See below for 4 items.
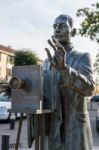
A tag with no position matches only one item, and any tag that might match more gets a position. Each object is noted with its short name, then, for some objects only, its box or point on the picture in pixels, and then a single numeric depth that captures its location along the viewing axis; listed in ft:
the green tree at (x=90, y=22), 41.00
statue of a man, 5.15
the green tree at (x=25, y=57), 82.22
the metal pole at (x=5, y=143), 14.73
